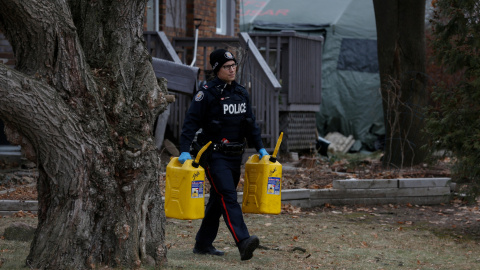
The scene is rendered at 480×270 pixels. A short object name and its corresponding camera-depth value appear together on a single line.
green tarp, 39.66
